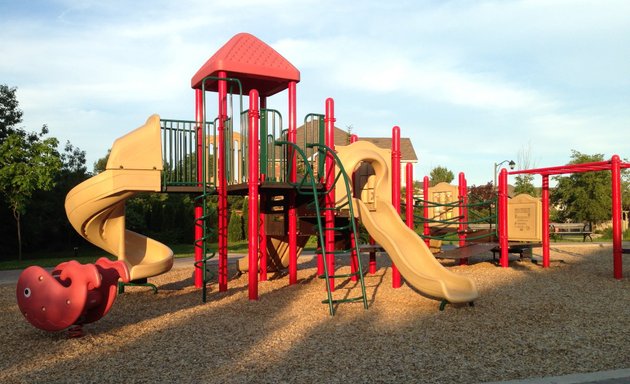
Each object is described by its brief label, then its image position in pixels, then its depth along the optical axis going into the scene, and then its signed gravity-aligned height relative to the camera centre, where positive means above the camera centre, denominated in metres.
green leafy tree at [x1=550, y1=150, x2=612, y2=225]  35.84 -0.24
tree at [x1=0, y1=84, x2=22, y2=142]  24.44 +3.93
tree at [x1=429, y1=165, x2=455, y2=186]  53.25 +1.87
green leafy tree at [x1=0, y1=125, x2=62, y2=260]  19.11 +1.08
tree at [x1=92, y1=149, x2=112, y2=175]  43.28 +2.69
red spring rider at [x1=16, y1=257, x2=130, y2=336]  6.59 -1.11
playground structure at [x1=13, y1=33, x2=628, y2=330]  9.44 +0.29
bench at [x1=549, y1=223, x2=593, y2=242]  28.29 -1.77
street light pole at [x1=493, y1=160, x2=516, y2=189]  32.66 +1.68
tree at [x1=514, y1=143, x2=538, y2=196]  38.41 +0.57
